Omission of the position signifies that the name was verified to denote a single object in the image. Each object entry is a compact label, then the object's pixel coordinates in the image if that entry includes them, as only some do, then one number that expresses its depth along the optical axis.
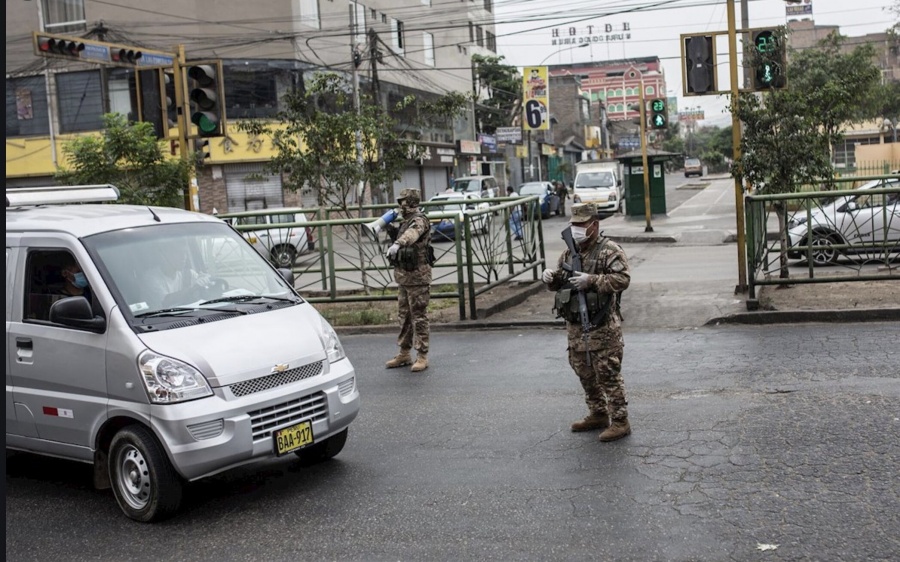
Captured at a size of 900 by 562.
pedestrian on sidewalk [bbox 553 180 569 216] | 42.92
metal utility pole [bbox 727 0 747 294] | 12.91
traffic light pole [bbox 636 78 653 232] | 26.19
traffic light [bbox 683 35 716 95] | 13.19
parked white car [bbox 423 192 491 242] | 13.56
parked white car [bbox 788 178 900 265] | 12.44
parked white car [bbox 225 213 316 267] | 14.09
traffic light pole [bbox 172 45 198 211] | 12.05
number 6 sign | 45.09
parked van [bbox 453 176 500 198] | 38.22
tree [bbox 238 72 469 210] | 15.86
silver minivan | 5.75
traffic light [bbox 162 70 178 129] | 12.36
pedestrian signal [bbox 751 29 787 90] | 12.80
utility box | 31.77
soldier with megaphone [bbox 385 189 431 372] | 9.64
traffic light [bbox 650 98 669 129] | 24.78
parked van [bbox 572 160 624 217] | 37.22
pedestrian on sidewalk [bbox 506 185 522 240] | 14.52
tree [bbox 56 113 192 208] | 14.46
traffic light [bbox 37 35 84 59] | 11.59
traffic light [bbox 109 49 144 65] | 12.47
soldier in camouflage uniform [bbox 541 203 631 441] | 6.79
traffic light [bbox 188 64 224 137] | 11.70
